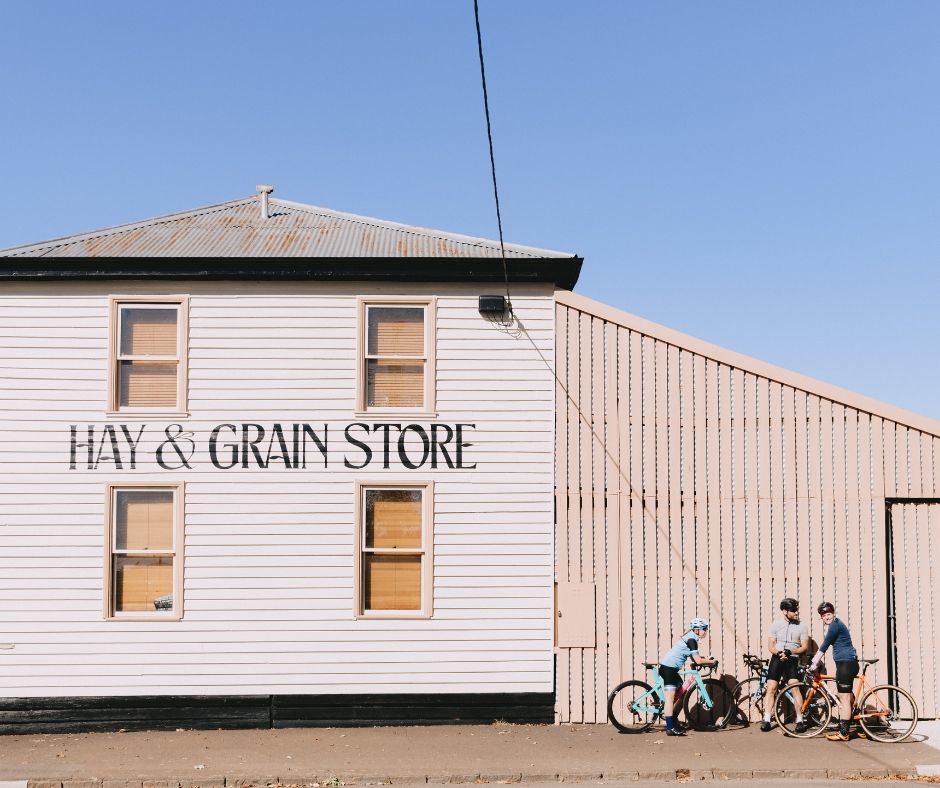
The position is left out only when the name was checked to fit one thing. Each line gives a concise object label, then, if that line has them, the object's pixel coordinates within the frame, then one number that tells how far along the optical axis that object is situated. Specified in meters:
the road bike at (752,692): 13.62
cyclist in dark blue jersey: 12.79
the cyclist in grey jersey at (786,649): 13.38
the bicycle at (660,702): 13.41
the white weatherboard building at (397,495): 13.93
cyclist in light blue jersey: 13.25
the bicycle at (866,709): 12.91
